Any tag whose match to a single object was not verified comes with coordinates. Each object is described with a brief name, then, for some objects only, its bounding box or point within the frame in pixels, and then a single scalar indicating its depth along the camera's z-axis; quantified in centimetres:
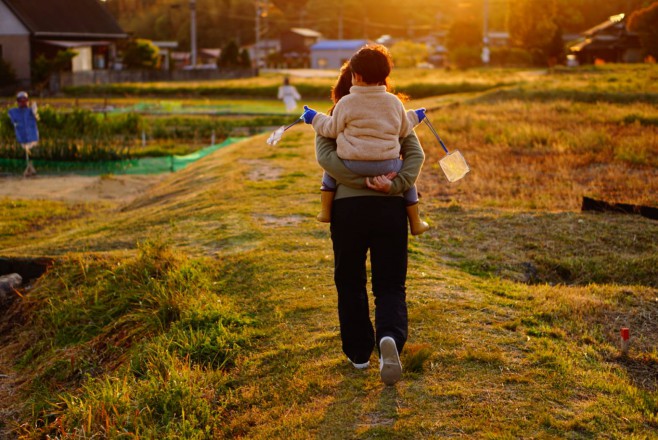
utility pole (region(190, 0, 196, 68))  6328
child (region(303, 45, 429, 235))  445
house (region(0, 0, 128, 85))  4462
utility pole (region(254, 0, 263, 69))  7094
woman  448
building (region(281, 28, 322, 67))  9512
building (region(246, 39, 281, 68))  9673
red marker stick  499
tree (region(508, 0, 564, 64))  5888
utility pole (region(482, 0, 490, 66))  6311
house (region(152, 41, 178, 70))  6750
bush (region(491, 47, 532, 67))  6738
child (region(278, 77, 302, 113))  2797
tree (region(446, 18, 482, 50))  8088
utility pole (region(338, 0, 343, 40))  9628
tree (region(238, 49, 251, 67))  6788
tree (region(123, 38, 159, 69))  5859
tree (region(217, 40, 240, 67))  6806
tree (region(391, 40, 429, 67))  7875
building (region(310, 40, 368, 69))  8769
